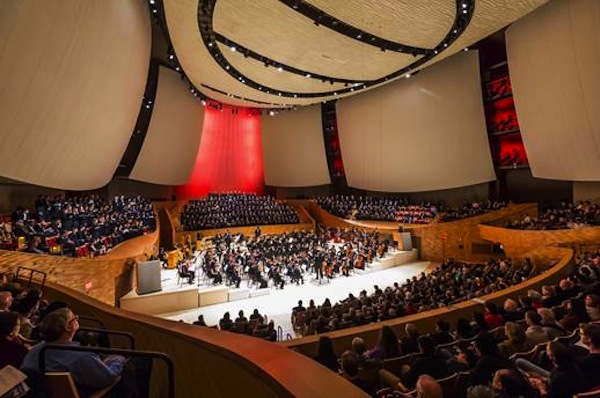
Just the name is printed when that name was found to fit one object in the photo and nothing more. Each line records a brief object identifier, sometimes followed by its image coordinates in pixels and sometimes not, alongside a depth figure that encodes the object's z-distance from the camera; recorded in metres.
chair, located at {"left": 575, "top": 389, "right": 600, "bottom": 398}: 1.83
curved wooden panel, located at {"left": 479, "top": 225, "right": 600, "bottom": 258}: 10.15
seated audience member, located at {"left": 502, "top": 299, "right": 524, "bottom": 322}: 4.17
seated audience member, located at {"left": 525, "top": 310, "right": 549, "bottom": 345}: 3.14
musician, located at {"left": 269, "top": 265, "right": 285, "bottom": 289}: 10.91
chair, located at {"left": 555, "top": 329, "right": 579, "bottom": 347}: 3.08
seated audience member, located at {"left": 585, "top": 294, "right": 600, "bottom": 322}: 3.19
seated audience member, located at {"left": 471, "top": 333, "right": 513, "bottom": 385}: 2.48
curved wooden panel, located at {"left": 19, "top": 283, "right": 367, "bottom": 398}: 1.39
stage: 8.99
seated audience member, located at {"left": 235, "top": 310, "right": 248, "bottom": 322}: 6.30
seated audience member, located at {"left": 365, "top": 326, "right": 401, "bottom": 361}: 3.39
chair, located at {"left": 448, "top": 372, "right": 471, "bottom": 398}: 2.54
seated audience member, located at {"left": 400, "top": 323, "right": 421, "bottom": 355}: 3.40
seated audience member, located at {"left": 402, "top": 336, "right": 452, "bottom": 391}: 2.63
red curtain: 22.41
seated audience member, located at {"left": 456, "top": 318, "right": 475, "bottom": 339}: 3.63
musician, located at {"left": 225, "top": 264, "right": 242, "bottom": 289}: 10.41
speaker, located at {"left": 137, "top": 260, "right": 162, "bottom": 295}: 9.27
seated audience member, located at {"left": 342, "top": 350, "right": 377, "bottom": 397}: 2.44
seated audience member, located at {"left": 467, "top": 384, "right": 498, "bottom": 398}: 1.85
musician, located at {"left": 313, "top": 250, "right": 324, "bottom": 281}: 11.74
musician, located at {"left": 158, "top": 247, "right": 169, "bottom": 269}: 12.32
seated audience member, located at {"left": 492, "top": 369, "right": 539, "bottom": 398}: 2.00
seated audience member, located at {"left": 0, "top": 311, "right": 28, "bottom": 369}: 1.71
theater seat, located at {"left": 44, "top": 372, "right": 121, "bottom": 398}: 1.28
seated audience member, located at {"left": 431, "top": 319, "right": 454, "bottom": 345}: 3.34
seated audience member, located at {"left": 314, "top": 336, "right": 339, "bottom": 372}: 3.10
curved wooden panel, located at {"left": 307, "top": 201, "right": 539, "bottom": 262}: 14.91
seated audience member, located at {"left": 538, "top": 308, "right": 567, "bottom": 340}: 3.25
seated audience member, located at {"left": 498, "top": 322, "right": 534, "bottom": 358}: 3.11
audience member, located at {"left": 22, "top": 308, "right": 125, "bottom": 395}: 1.59
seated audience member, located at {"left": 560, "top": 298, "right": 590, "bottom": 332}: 3.43
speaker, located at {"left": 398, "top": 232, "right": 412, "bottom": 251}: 15.64
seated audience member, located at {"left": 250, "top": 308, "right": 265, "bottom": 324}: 6.56
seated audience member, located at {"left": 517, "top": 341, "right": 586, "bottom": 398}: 2.08
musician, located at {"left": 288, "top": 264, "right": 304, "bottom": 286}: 11.26
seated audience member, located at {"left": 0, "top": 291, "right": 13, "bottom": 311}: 2.70
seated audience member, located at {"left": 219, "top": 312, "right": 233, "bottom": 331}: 5.77
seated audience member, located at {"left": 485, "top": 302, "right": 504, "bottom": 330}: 4.07
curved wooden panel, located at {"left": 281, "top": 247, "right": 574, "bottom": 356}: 3.73
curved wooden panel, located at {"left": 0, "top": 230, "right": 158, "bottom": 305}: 5.87
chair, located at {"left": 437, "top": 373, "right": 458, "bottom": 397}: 2.54
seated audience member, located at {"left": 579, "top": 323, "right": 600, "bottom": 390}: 2.16
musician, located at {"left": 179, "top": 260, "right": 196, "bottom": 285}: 10.19
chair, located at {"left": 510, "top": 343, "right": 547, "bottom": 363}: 2.94
